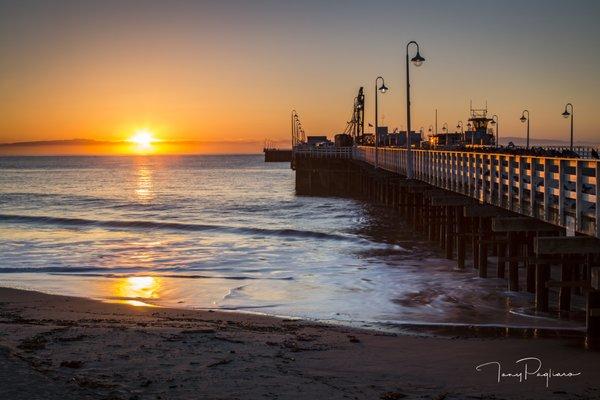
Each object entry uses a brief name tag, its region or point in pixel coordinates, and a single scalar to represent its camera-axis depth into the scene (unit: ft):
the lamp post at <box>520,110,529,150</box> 190.07
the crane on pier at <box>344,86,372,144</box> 319.27
